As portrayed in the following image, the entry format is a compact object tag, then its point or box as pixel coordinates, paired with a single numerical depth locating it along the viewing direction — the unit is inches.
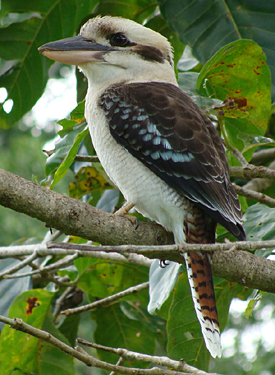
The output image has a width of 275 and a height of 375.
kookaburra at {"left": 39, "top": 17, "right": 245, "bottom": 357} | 136.8
